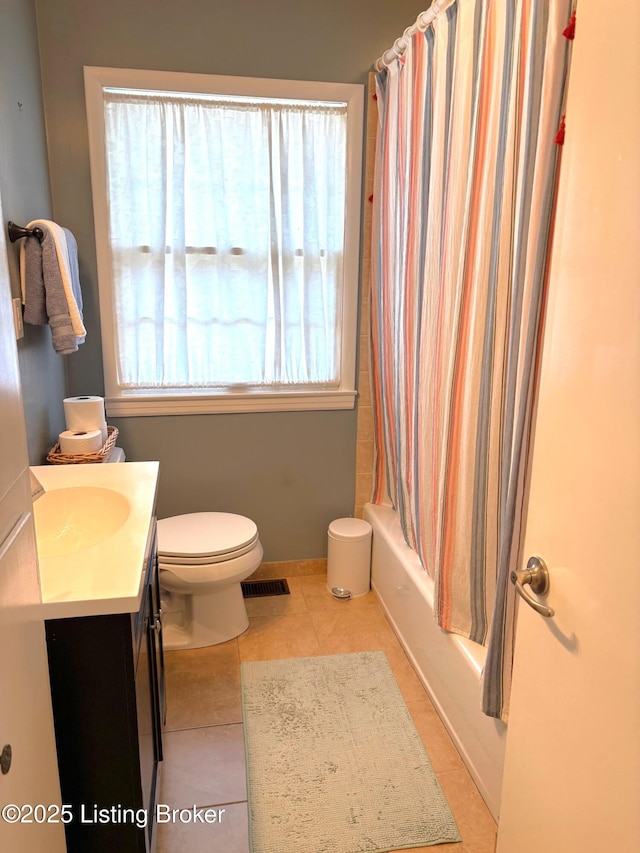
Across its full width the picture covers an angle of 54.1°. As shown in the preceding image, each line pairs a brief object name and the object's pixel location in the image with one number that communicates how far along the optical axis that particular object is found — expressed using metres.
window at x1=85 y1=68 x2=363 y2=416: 2.51
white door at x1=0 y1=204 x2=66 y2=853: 0.73
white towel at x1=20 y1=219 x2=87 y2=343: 1.99
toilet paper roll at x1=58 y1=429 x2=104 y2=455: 2.13
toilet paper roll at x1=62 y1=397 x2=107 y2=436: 2.24
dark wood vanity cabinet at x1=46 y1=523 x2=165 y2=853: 1.11
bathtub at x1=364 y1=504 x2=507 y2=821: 1.75
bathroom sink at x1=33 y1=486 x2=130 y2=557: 1.60
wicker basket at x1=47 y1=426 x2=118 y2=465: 2.08
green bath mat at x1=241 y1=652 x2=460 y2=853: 1.66
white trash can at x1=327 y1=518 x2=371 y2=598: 2.81
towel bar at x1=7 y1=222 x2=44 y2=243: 1.90
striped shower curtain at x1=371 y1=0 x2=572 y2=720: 1.37
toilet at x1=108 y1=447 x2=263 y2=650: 2.31
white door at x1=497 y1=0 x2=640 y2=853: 0.84
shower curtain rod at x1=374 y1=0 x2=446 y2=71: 1.92
